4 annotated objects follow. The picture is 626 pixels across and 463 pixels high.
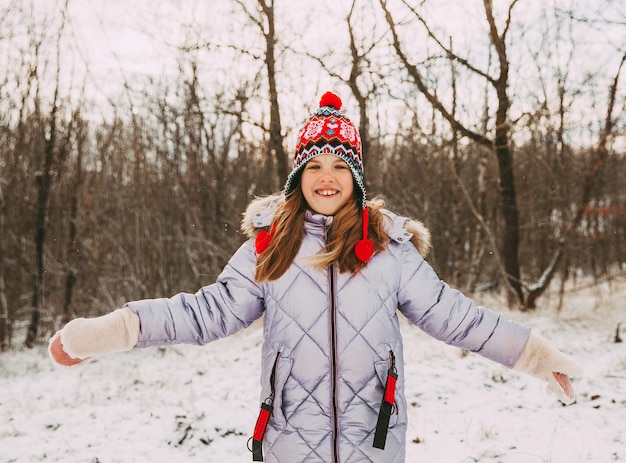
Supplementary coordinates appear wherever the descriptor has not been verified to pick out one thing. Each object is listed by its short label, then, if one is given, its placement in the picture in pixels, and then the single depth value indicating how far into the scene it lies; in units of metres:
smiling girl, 1.88
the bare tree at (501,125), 8.70
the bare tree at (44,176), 9.81
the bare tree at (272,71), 9.12
